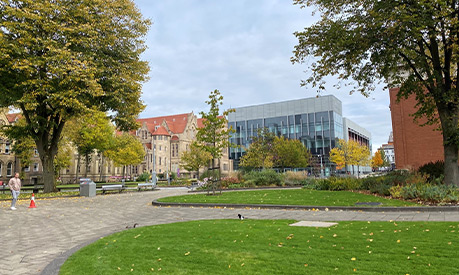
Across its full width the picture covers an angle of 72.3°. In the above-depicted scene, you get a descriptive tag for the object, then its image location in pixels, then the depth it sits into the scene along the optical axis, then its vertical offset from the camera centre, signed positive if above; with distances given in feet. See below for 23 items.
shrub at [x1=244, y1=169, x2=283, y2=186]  91.48 -3.87
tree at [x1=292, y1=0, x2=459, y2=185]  45.57 +19.65
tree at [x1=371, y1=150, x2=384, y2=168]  299.58 +2.14
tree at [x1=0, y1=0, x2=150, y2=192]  66.64 +24.65
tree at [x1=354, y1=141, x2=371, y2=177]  175.45 +4.78
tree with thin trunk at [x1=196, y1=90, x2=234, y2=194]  76.13 +10.19
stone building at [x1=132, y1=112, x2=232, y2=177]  266.36 +24.82
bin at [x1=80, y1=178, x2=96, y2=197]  79.97 -5.04
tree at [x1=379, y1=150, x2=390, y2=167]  374.51 +0.04
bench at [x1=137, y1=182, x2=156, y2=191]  99.35 -5.58
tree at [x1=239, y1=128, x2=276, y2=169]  164.07 +7.52
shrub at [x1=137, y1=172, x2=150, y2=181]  180.24 -5.02
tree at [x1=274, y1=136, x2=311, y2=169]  183.11 +6.46
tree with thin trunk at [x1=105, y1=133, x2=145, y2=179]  181.98 +10.77
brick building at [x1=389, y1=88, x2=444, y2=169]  103.60 +7.85
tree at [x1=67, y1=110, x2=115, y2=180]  151.02 +16.50
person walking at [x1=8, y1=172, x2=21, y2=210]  53.00 -2.77
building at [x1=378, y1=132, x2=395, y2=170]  569.80 +23.98
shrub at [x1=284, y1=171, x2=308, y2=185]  91.91 -3.64
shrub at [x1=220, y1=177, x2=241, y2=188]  89.53 -4.52
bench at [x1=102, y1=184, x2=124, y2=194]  85.94 -5.16
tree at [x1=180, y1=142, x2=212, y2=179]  150.10 +4.18
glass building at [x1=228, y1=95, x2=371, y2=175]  219.00 +31.94
